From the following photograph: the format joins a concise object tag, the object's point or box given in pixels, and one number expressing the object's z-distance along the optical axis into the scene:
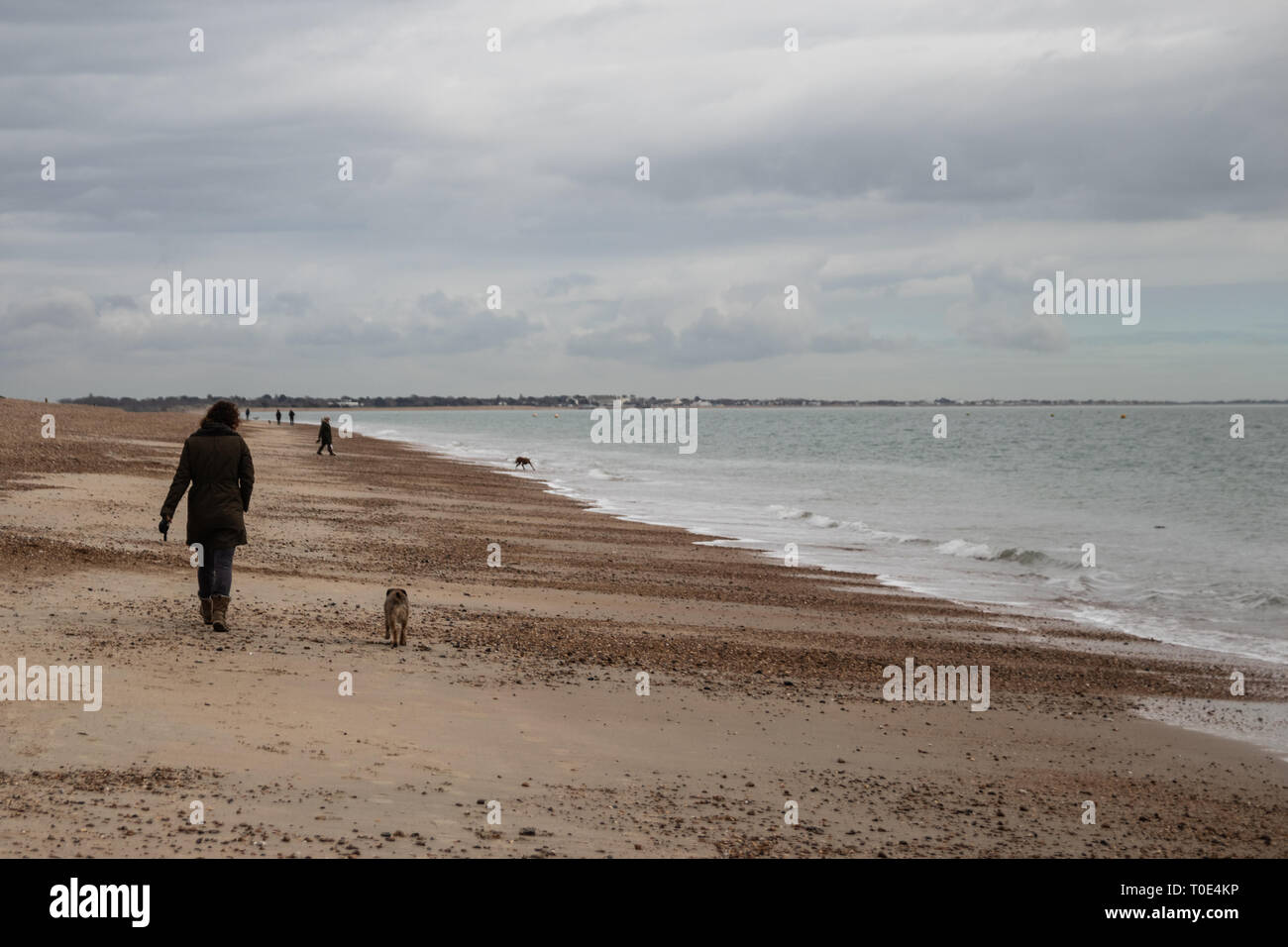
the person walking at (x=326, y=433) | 44.75
